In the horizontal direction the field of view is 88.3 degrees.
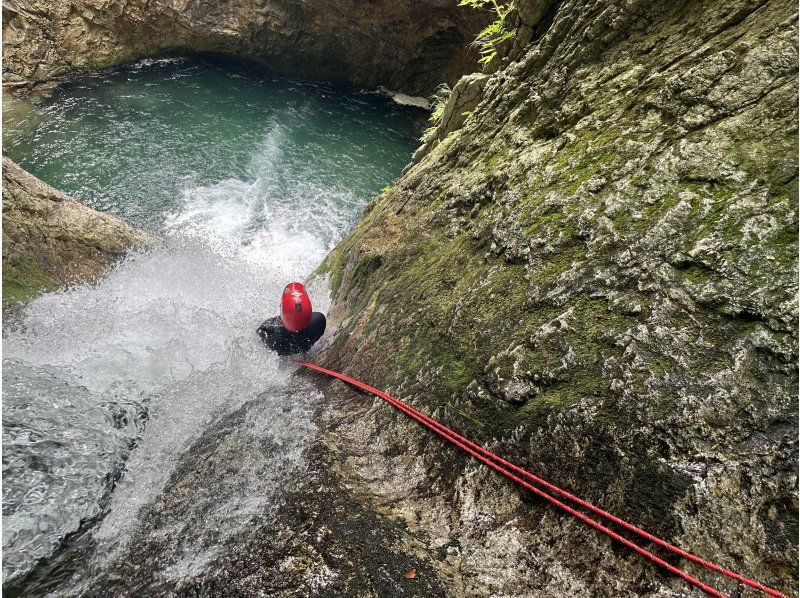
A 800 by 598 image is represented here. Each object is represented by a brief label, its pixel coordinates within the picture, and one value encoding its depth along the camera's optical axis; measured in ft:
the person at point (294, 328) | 17.94
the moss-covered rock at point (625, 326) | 5.99
